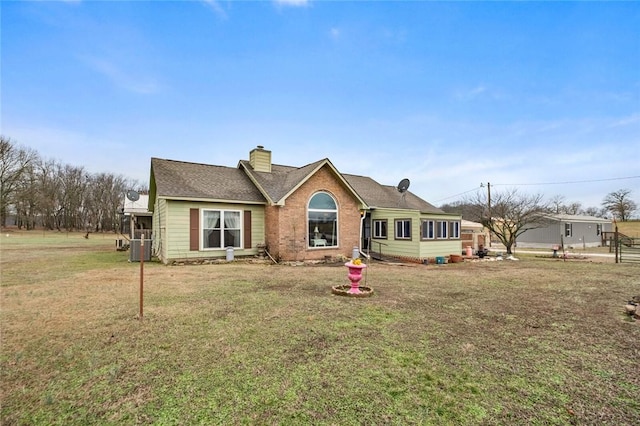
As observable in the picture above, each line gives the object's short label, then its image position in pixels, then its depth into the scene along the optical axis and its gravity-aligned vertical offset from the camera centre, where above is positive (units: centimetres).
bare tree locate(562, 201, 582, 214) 5166 +201
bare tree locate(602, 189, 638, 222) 5066 +227
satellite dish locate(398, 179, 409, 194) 1983 +228
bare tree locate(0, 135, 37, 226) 3703 +698
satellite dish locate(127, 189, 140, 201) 1700 +148
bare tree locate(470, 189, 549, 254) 2161 +64
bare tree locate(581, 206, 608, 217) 5525 +143
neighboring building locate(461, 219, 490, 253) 2050 -149
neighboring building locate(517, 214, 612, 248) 2784 -143
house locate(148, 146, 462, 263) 1330 +19
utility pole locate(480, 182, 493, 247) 2421 +206
